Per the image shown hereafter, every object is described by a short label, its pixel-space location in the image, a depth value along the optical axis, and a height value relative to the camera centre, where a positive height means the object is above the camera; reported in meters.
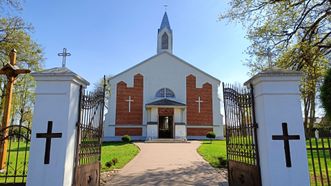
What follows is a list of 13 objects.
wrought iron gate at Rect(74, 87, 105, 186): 4.53 -0.20
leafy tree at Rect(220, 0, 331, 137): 10.34 +4.32
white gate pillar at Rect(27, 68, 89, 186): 3.99 -0.02
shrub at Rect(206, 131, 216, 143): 24.95 -0.64
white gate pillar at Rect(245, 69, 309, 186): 4.05 -0.02
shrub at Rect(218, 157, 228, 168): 9.75 -1.41
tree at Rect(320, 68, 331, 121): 8.57 +1.26
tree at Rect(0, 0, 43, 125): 13.69 +5.06
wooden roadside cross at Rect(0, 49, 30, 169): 7.22 +1.49
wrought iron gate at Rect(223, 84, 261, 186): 4.61 -0.19
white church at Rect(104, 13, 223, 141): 26.48 +3.11
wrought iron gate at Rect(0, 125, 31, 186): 4.61 -1.33
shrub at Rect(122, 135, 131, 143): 23.66 -0.98
